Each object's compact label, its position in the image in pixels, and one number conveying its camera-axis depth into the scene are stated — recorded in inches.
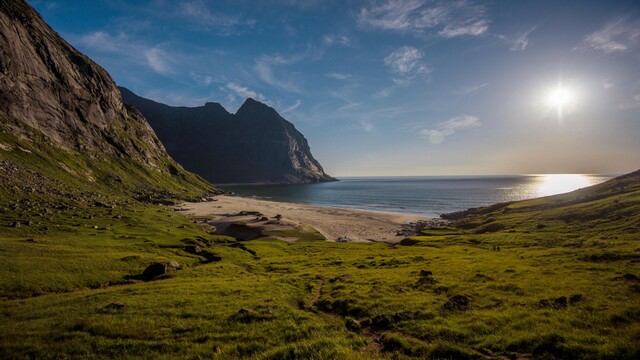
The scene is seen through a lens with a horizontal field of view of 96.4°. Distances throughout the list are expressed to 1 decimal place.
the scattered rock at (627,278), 985.7
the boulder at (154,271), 1555.1
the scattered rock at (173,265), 1726.1
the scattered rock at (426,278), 1197.7
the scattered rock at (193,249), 2239.1
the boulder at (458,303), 874.8
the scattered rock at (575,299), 826.8
